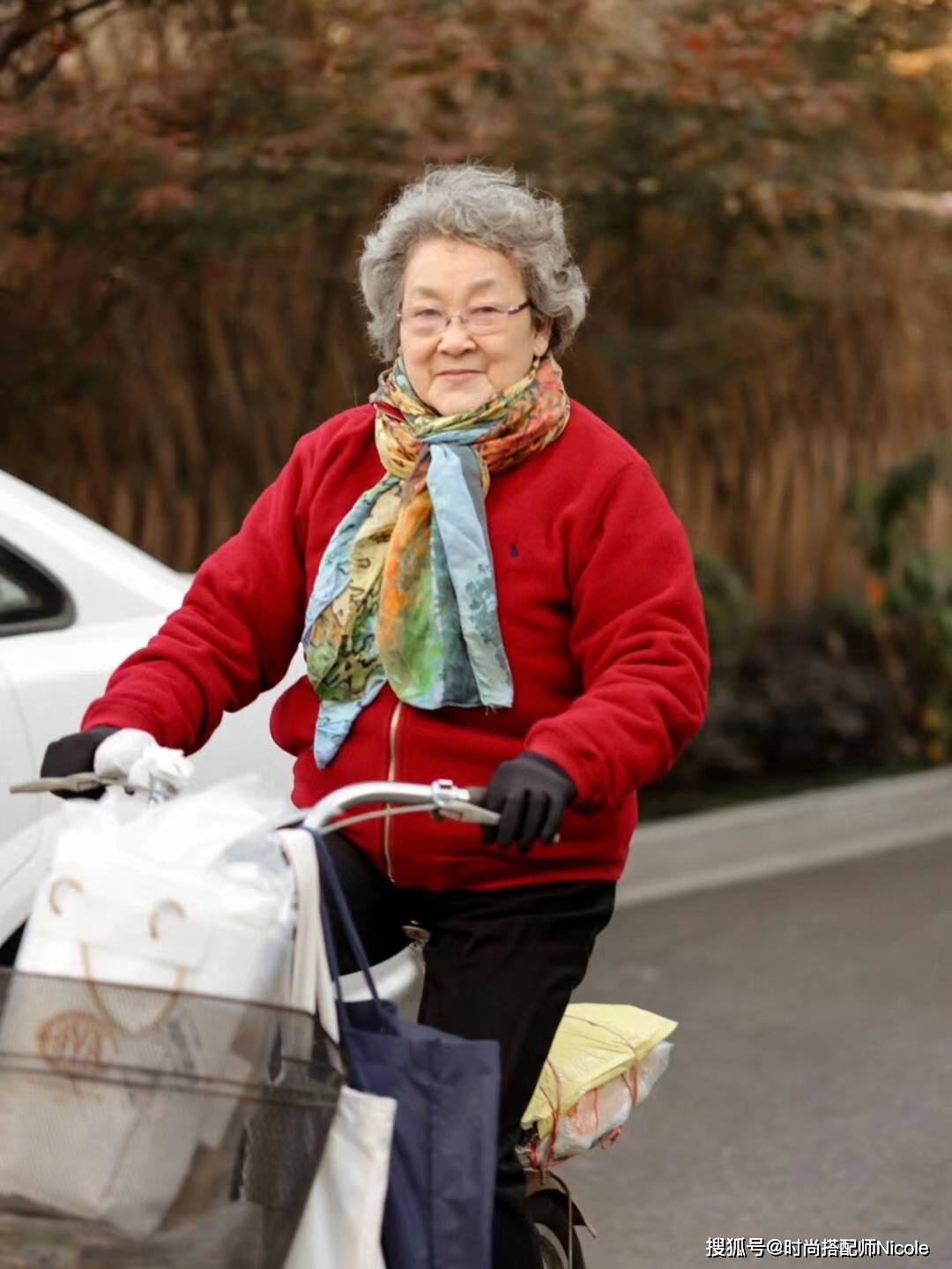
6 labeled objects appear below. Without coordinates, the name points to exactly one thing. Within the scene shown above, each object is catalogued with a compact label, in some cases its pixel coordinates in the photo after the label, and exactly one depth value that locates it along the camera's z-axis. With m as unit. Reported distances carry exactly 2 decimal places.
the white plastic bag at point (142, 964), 4.52
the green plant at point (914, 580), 20.25
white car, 7.58
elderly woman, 5.76
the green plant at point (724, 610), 18.55
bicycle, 5.14
